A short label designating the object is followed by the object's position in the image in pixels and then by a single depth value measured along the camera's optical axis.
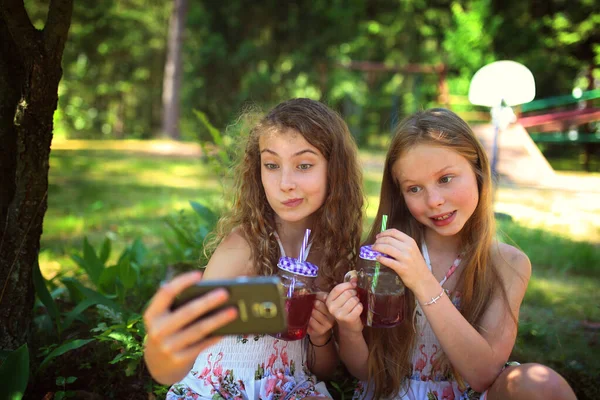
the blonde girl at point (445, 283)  1.79
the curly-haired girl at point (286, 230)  1.91
